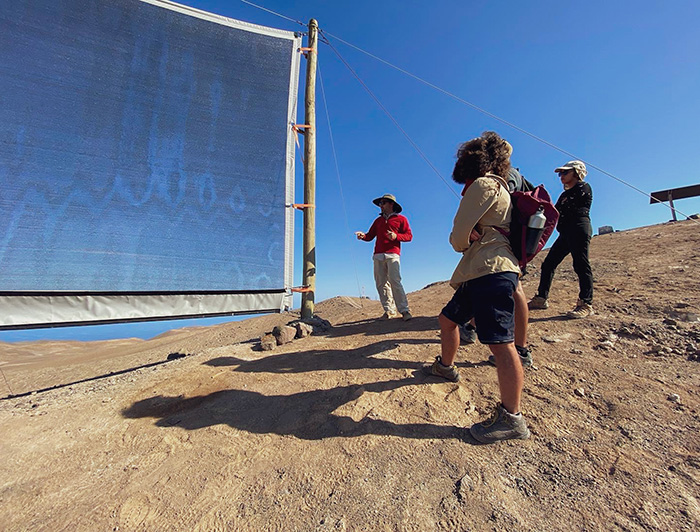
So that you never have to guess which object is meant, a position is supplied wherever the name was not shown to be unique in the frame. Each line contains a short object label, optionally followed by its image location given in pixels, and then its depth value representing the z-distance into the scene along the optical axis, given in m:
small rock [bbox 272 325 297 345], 3.91
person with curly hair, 1.72
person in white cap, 3.37
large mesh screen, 3.42
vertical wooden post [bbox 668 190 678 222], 8.57
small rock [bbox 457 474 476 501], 1.36
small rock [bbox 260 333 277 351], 3.72
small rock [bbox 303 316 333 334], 4.45
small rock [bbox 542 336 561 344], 2.82
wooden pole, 4.82
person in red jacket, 4.50
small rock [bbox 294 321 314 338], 4.18
